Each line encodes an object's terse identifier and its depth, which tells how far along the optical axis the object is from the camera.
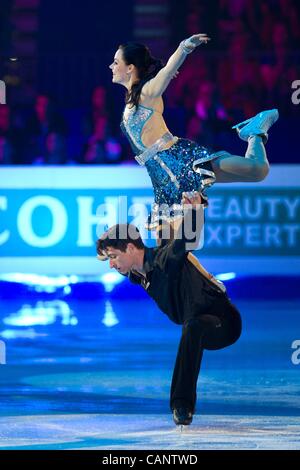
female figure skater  10.49
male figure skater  9.86
